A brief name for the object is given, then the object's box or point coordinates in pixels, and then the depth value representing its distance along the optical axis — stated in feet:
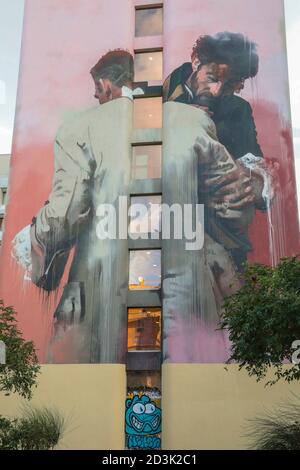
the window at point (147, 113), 105.50
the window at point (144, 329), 92.12
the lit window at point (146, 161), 102.17
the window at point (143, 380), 90.53
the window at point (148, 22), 110.73
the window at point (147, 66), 108.06
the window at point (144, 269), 95.55
